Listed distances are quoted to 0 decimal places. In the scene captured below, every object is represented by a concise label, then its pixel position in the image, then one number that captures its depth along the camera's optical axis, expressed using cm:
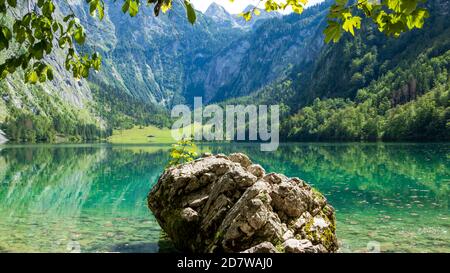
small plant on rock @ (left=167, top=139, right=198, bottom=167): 2286
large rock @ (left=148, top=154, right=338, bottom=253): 1416
